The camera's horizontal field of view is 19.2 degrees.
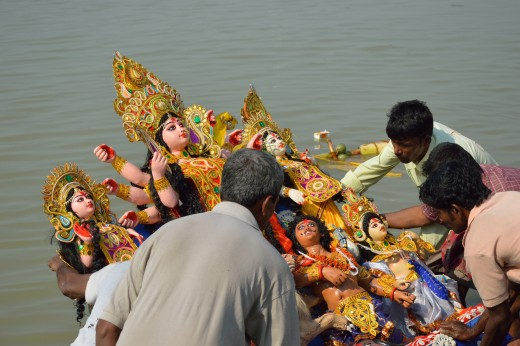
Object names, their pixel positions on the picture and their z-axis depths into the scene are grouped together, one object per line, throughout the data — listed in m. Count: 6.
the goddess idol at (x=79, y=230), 9.04
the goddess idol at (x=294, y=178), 10.18
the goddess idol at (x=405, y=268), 9.22
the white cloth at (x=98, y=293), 6.97
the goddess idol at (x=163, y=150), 9.75
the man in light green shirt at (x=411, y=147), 10.26
